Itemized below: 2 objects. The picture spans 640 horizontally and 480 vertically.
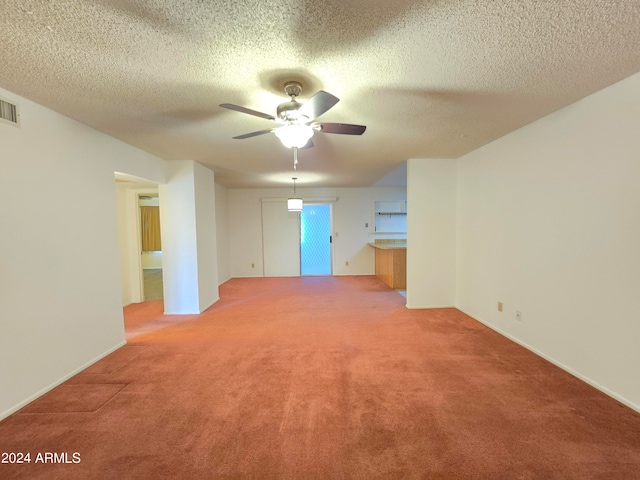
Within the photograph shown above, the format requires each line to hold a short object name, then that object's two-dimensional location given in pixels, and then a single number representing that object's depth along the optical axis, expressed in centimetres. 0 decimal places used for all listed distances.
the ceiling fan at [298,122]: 177
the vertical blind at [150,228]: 777
